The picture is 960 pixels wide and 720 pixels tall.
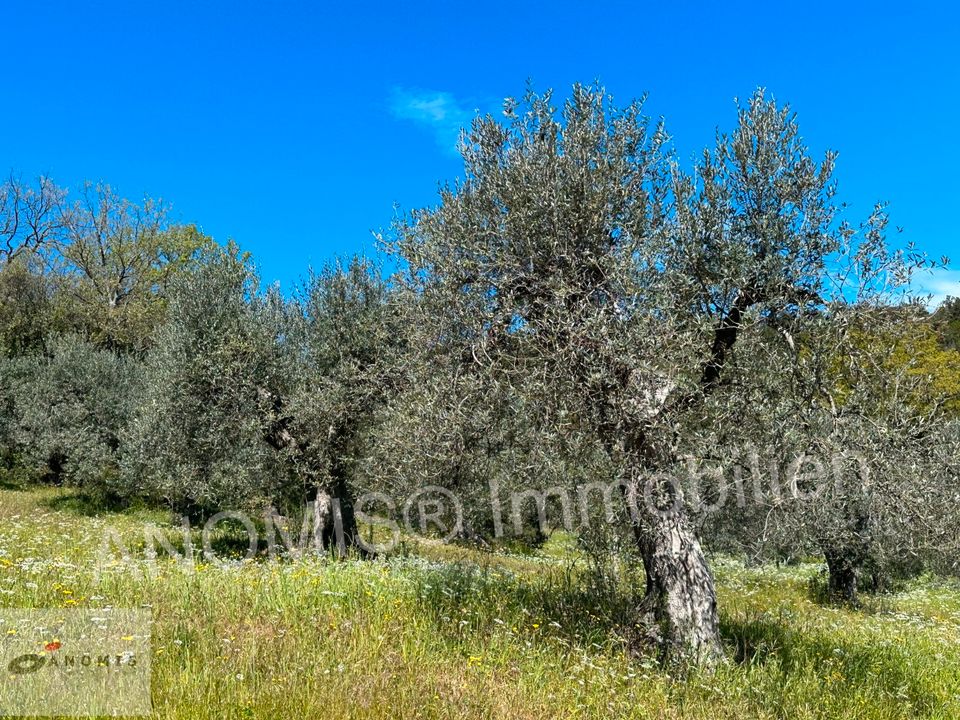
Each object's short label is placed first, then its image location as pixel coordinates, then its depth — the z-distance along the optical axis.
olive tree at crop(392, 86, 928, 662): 7.52
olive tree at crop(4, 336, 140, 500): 30.25
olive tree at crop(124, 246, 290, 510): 16.02
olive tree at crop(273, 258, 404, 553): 15.97
